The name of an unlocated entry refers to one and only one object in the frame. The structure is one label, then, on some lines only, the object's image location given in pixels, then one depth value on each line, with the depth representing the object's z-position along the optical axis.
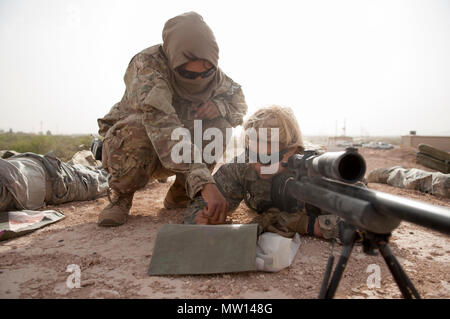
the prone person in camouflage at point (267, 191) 2.45
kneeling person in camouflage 2.52
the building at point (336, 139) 54.56
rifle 1.09
